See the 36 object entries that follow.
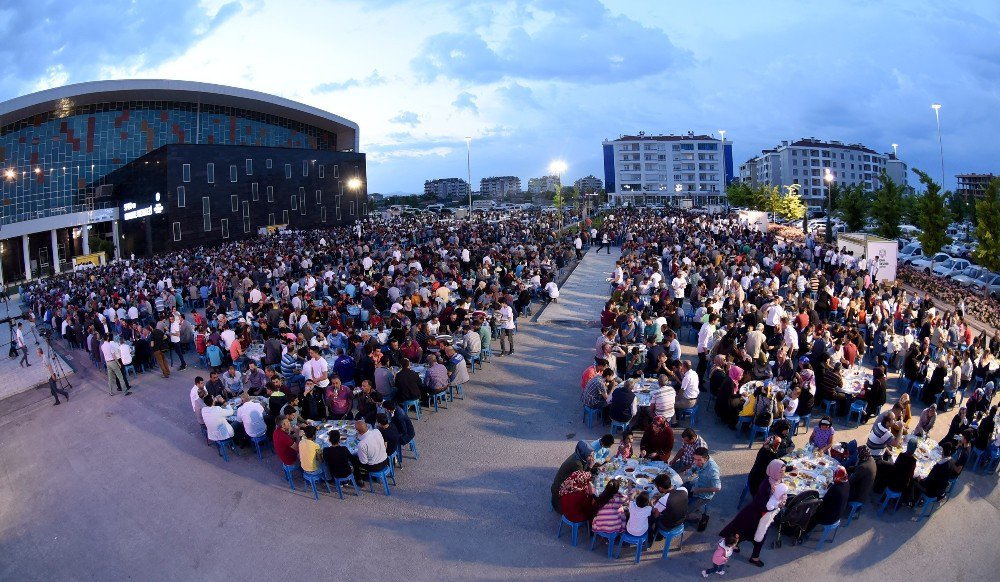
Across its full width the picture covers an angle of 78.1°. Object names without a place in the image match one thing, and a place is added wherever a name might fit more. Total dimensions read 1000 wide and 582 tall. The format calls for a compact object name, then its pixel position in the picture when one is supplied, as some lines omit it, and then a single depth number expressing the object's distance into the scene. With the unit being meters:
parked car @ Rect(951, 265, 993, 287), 22.52
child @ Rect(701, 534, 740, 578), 6.23
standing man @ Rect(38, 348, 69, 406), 12.73
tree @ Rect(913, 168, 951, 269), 25.47
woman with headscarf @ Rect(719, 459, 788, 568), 6.40
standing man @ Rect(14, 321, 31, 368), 16.02
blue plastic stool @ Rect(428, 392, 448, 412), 10.77
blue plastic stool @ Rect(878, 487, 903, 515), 7.23
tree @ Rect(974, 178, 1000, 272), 20.41
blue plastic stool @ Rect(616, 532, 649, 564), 6.50
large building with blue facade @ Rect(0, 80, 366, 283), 36.91
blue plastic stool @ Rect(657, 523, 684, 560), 6.57
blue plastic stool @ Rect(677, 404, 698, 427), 9.52
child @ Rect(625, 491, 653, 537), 6.44
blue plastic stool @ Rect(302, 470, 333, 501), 8.10
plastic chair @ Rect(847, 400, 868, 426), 9.49
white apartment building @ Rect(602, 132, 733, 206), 91.00
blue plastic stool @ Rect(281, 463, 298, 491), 8.38
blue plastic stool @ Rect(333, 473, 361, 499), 8.08
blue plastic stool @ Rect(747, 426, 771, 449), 8.85
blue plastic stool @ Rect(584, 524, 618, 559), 6.59
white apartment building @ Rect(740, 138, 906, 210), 89.75
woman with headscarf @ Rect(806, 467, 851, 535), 6.61
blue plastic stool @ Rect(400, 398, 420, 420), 10.05
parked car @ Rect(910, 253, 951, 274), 26.41
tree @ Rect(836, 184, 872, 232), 39.31
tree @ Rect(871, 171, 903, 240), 32.03
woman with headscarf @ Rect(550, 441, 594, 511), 7.14
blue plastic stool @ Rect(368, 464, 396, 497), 8.03
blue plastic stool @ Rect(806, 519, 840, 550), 6.70
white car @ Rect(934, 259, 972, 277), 24.22
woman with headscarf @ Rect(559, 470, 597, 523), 6.71
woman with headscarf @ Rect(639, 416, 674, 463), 7.93
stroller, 6.57
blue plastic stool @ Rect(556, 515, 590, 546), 6.79
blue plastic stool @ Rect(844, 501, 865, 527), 7.08
